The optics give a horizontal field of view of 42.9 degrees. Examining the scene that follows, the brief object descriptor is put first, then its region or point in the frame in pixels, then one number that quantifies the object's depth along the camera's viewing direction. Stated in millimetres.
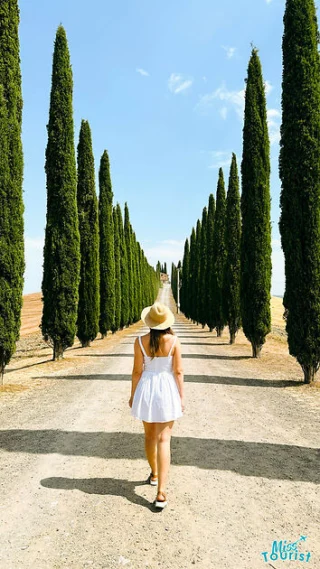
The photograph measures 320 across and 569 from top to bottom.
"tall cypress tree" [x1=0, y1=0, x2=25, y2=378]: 10578
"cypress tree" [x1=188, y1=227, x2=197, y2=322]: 45169
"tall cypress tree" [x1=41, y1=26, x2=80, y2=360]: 15078
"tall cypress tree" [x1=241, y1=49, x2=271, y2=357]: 16406
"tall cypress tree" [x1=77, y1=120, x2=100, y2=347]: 20312
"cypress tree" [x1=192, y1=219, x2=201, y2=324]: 40316
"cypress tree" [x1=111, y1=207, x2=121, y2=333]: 30094
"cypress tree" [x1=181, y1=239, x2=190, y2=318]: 54500
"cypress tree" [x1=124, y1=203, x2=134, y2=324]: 39062
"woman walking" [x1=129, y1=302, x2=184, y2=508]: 4105
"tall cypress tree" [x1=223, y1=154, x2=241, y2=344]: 22156
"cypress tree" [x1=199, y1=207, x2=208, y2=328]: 35078
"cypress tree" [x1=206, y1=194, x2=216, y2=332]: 30217
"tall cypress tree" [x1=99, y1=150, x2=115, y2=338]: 26359
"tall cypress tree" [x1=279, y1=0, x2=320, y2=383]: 10742
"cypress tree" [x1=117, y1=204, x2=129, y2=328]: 34469
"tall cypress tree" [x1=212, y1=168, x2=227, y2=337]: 27062
